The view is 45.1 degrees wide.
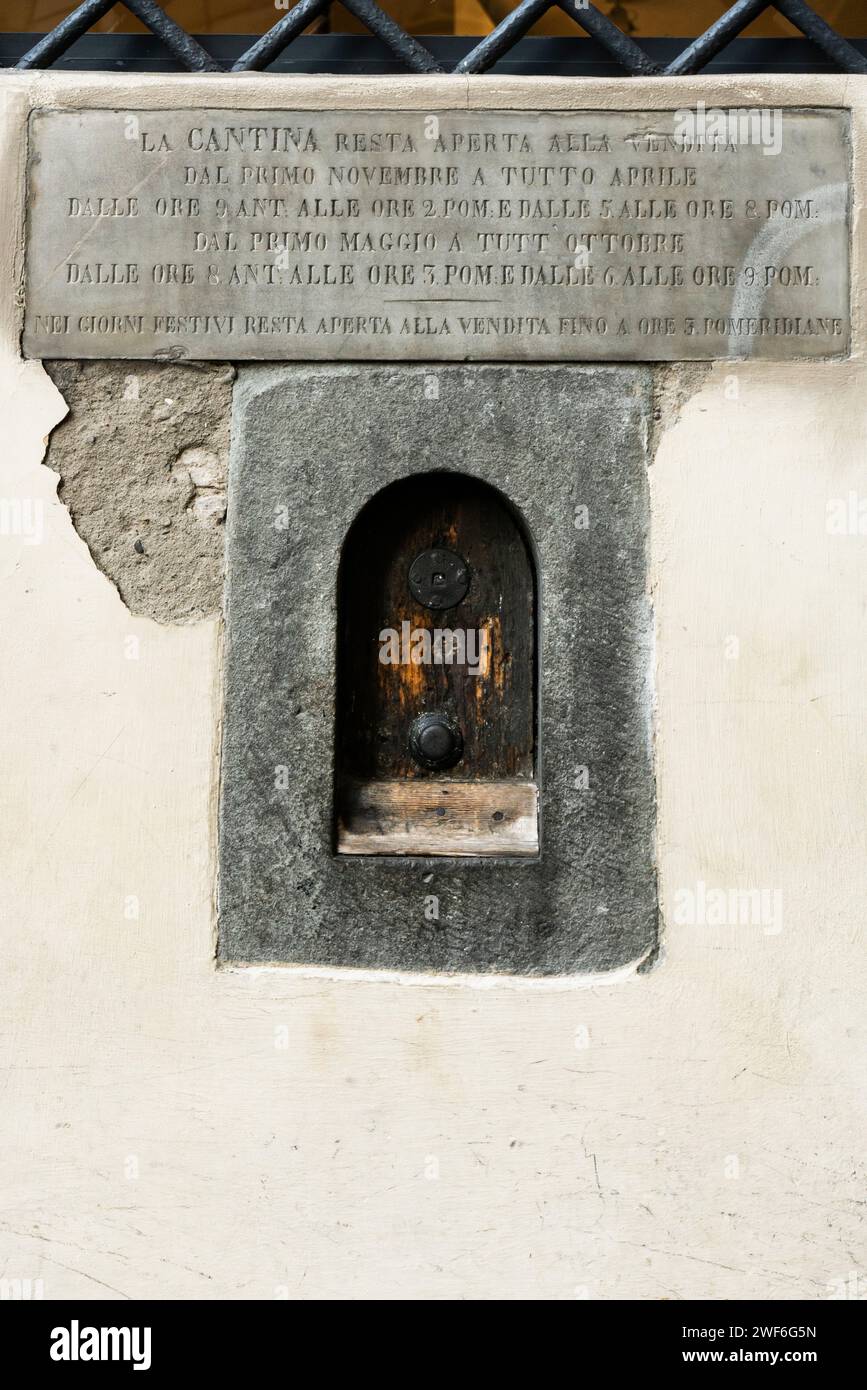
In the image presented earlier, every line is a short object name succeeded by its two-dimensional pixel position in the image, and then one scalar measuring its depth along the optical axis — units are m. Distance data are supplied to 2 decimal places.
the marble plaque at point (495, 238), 3.01
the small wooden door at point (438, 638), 3.17
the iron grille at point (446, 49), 3.13
